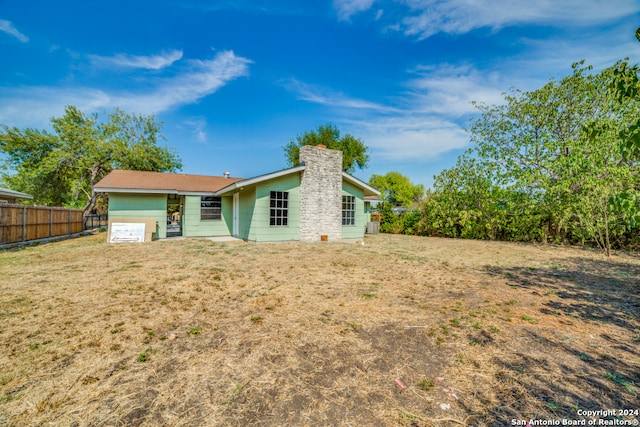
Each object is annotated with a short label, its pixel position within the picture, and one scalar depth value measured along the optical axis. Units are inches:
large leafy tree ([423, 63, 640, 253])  422.3
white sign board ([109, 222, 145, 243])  484.1
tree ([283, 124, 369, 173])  1157.1
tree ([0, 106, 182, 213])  831.7
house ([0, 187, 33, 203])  584.6
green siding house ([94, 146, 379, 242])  488.7
